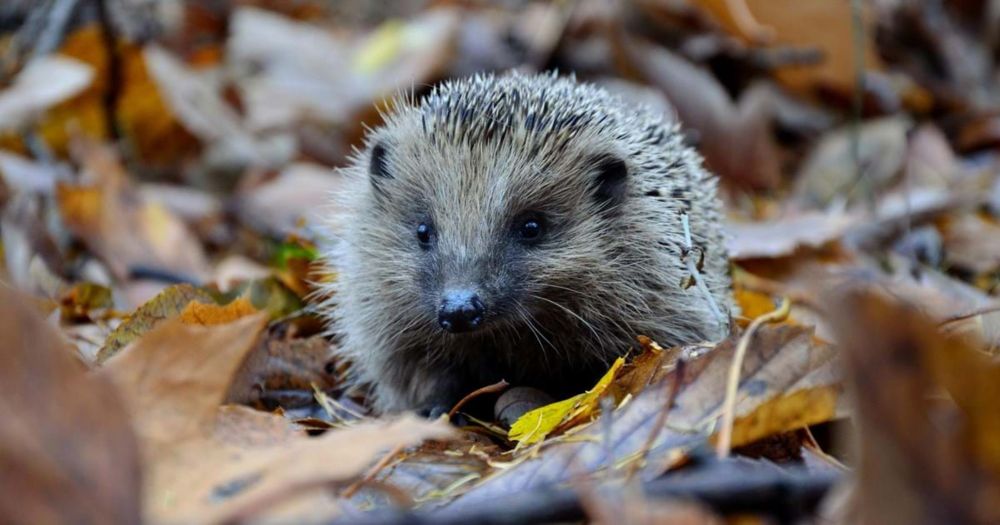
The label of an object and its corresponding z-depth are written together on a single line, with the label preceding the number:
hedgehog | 3.43
